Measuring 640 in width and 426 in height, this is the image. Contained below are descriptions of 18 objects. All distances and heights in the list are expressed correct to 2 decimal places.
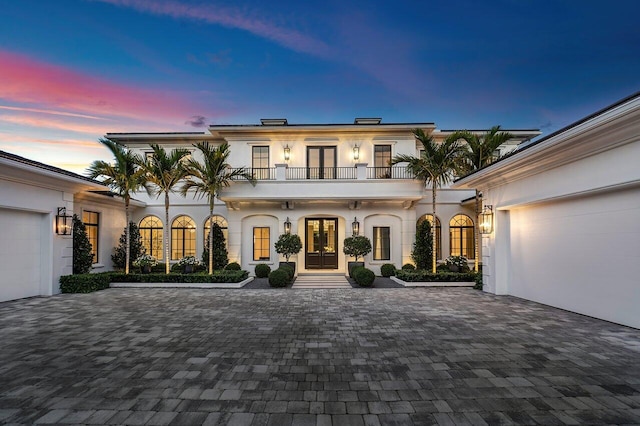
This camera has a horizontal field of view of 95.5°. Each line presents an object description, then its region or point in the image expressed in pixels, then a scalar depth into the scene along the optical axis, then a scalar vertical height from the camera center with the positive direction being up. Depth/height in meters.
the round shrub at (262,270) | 13.95 -2.31
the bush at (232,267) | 13.63 -2.10
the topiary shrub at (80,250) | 11.09 -1.03
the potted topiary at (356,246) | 13.32 -1.13
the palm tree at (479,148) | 11.71 +2.99
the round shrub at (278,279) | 11.39 -2.23
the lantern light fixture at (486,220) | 10.21 +0.03
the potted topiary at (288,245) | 13.37 -1.06
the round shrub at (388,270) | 13.87 -2.32
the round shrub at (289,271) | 11.95 -2.05
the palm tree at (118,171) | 11.38 +2.05
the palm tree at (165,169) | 11.88 +2.21
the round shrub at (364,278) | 11.47 -2.22
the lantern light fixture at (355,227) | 14.28 -0.27
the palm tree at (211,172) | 12.30 +2.18
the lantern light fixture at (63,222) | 10.05 +0.05
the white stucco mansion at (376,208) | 6.21 +0.53
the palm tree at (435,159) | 12.17 +2.61
